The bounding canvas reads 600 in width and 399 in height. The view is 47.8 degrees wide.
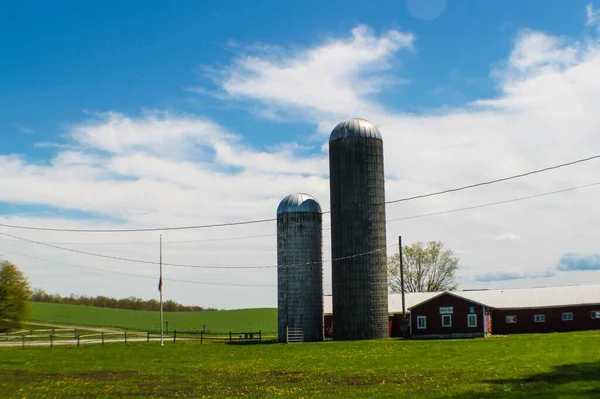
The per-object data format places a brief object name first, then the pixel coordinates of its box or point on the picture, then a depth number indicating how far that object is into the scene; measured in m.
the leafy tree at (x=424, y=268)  100.50
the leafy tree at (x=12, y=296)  72.06
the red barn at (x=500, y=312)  64.31
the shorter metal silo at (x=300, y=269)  63.25
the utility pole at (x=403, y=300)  61.09
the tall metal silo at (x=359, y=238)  61.81
